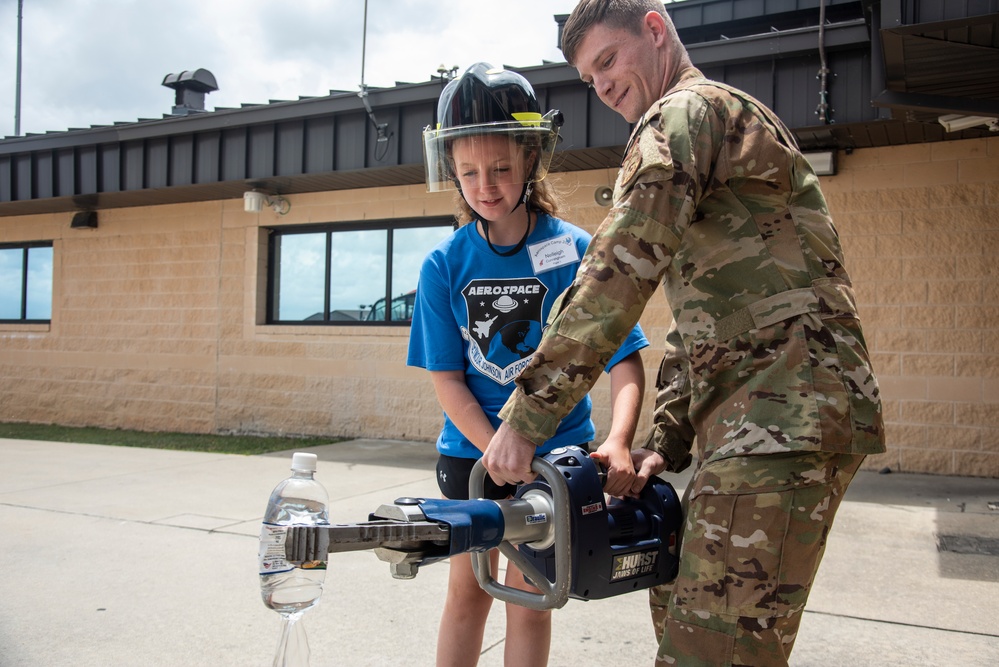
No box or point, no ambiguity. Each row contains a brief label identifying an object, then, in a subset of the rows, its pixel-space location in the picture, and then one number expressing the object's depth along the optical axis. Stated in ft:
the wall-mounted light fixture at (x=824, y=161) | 23.59
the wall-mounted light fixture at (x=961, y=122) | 20.17
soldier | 5.27
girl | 7.20
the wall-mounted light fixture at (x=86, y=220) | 38.34
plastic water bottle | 5.74
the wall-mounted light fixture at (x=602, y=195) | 27.17
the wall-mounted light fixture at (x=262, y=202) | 32.68
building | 21.59
